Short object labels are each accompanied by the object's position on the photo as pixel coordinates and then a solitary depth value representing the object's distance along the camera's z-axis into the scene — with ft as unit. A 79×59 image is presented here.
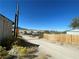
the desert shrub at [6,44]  15.71
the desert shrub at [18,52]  11.66
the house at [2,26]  15.85
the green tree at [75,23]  74.43
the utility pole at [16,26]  27.62
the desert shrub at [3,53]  10.38
